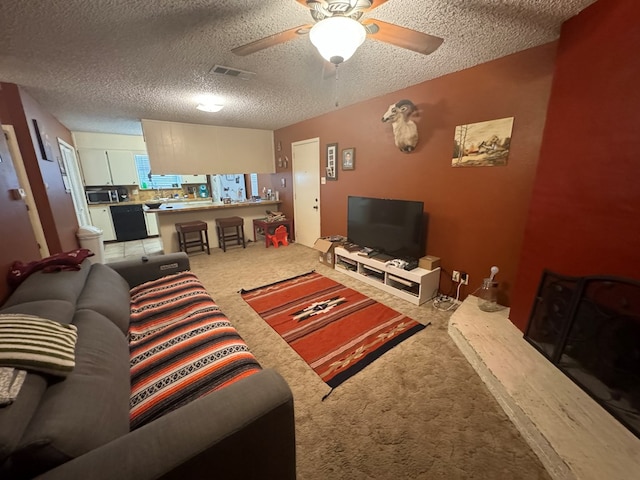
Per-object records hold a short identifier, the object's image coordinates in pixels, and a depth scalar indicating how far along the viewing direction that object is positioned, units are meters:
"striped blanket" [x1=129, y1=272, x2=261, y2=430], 1.13
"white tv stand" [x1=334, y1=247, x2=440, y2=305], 2.76
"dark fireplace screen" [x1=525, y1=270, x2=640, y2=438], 1.25
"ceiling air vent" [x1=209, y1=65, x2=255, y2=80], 2.28
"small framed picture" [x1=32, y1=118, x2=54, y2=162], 2.90
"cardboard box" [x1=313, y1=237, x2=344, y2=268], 3.90
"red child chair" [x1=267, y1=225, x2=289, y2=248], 5.23
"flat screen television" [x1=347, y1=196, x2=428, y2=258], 2.85
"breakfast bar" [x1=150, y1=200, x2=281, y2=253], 4.64
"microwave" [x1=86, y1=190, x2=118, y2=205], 5.53
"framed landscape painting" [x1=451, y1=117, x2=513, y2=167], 2.25
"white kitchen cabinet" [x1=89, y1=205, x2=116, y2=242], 5.60
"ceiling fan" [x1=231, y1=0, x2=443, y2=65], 1.21
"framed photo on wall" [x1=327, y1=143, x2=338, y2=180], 4.05
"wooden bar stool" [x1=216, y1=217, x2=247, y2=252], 4.90
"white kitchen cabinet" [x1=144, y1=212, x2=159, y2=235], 6.16
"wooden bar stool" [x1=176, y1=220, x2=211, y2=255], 4.54
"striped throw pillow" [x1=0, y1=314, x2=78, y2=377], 0.88
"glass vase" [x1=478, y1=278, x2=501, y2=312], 2.32
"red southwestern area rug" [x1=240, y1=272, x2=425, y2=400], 2.01
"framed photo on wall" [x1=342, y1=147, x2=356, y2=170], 3.74
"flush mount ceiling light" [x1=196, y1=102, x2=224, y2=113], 3.28
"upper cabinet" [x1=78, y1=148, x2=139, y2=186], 5.44
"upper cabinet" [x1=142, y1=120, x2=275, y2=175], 4.35
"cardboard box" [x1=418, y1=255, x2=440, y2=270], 2.79
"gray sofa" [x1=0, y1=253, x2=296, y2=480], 0.70
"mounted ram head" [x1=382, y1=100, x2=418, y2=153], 2.79
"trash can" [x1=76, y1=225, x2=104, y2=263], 3.95
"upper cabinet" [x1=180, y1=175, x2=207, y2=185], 6.81
